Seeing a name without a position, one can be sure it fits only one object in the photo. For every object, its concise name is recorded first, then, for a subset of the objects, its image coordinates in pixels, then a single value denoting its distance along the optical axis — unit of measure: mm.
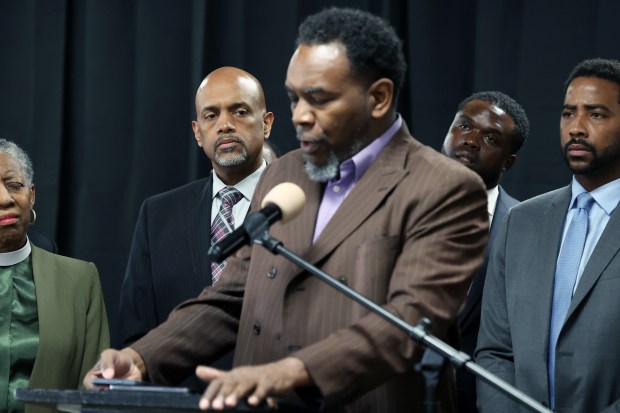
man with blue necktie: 6220
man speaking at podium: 4610
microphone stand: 4061
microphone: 4367
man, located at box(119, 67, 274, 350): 7487
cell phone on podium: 4065
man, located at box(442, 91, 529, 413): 8114
